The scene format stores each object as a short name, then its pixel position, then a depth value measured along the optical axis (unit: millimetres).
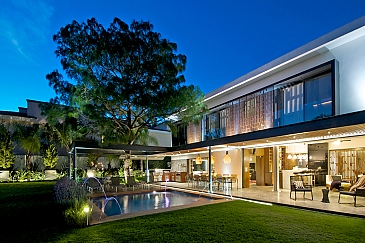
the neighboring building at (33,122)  29438
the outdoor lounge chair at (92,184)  17750
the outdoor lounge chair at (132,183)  19359
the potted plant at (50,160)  28719
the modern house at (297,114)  11844
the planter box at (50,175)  28620
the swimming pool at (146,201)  12909
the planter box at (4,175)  25781
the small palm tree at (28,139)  27359
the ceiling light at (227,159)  17797
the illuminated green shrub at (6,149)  26000
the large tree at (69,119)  19467
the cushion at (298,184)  13109
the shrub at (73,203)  8617
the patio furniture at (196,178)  19266
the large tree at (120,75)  18641
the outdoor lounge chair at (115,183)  18575
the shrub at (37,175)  27531
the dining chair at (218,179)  17297
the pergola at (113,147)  16516
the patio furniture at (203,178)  18384
